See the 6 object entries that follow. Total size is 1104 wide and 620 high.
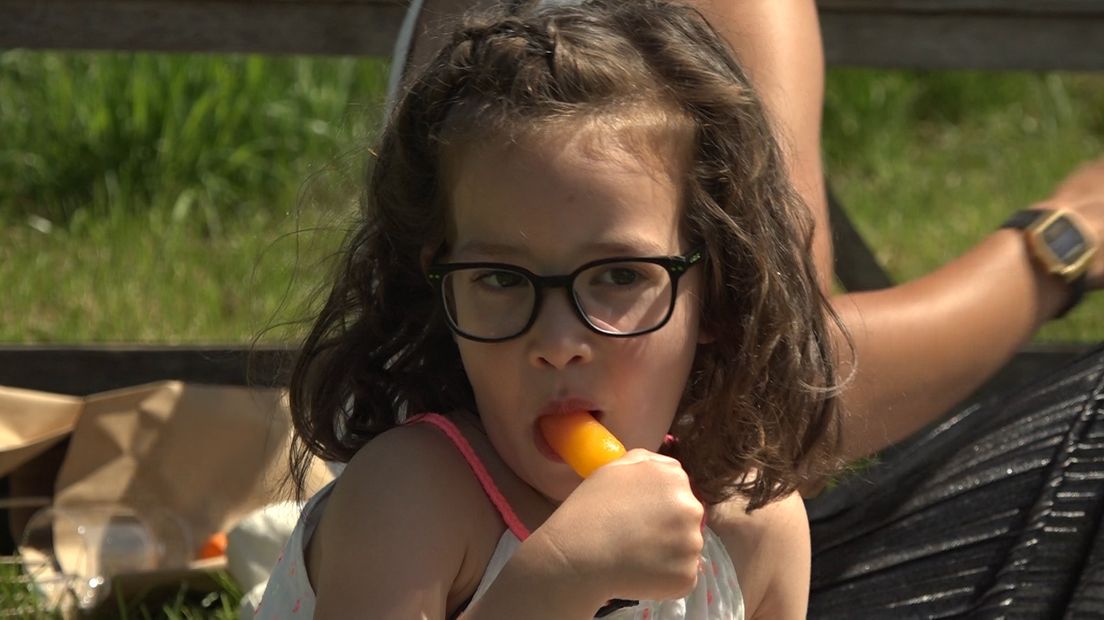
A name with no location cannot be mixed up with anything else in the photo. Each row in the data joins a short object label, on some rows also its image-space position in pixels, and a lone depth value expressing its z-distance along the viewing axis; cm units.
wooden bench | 532
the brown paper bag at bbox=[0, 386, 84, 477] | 531
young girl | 287
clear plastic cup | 504
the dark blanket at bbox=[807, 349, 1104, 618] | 381
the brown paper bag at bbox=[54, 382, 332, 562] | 543
